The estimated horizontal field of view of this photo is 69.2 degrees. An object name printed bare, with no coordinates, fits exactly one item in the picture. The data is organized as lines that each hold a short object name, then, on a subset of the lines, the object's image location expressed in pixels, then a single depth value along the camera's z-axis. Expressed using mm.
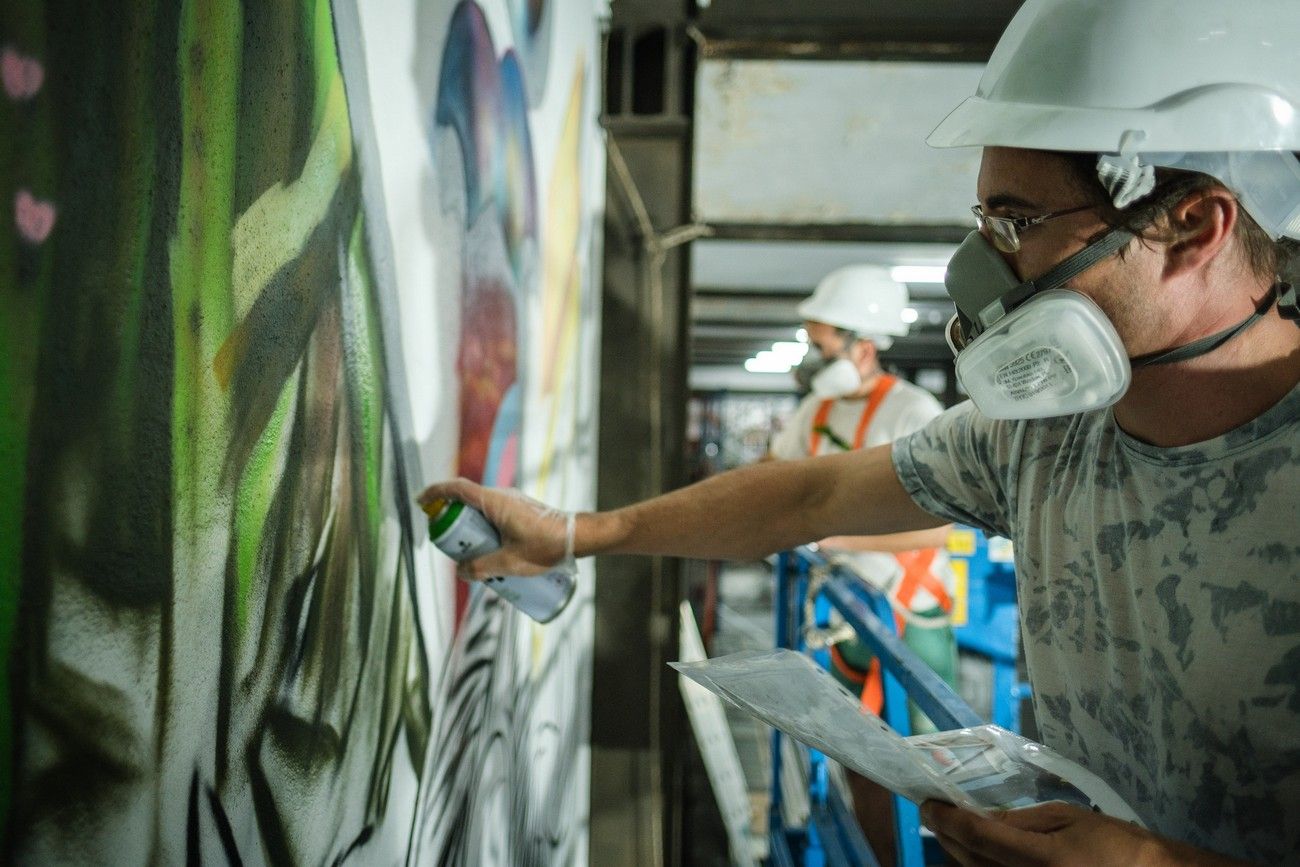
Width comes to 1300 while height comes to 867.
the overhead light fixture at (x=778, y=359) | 15539
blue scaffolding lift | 1924
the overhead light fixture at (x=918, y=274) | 8883
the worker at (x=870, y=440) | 3828
